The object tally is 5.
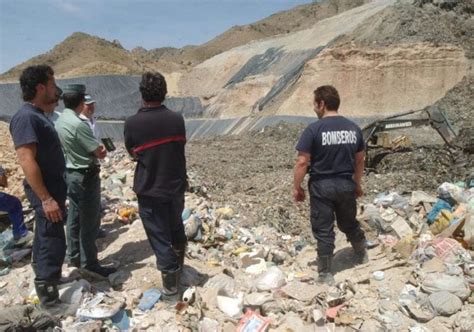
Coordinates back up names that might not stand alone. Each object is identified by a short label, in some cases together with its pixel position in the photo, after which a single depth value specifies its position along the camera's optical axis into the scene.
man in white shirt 4.33
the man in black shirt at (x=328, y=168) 3.80
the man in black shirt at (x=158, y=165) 3.44
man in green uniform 3.94
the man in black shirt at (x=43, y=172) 3.19
